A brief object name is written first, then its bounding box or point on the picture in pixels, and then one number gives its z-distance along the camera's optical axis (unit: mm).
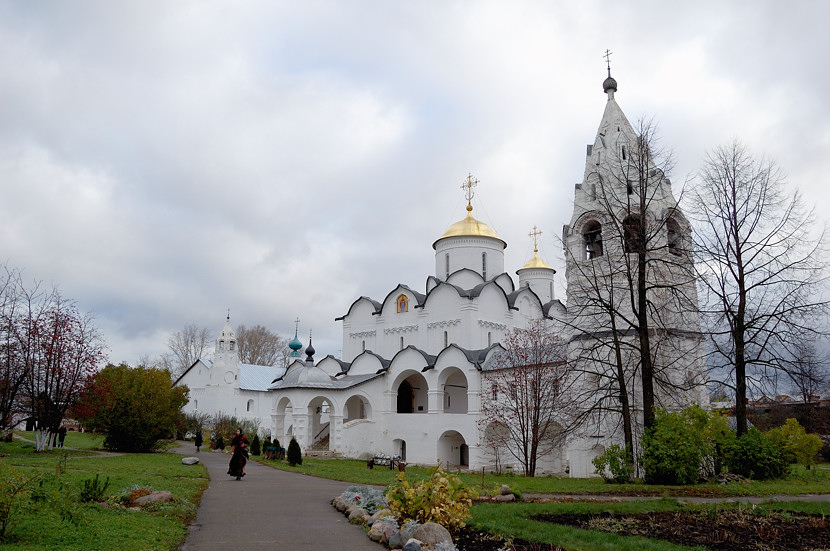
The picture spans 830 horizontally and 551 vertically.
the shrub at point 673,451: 13961
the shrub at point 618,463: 15067
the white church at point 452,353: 20391
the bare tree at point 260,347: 61469
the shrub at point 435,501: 7426
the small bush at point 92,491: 8898
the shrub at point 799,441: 18359
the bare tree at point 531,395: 21234
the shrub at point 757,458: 15258
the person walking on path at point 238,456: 14883
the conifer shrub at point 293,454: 21047
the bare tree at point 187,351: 58625
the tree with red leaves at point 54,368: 21031
